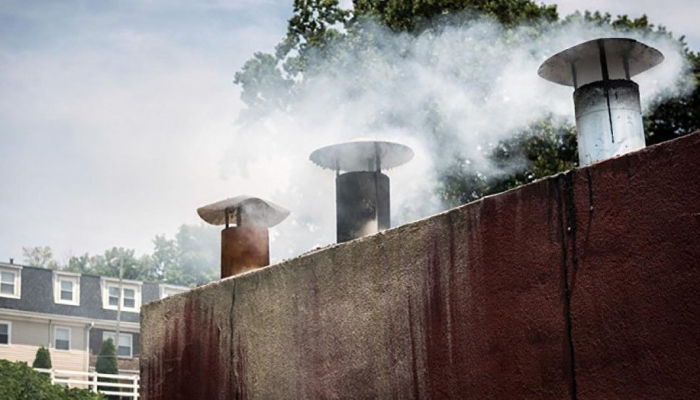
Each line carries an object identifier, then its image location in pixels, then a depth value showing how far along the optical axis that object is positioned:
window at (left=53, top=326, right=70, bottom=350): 28.61
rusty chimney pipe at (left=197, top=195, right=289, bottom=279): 6.14
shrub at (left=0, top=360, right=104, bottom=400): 11.57
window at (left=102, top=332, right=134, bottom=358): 30.02
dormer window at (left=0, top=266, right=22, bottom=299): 27.76
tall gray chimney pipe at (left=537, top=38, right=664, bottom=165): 4.13
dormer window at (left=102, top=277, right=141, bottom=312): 31.20
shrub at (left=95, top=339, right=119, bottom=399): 25.88
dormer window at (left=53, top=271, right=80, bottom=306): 29.66
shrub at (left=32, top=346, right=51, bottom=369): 23.97
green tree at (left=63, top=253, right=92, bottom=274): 54.91
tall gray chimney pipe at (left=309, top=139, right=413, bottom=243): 5.49
